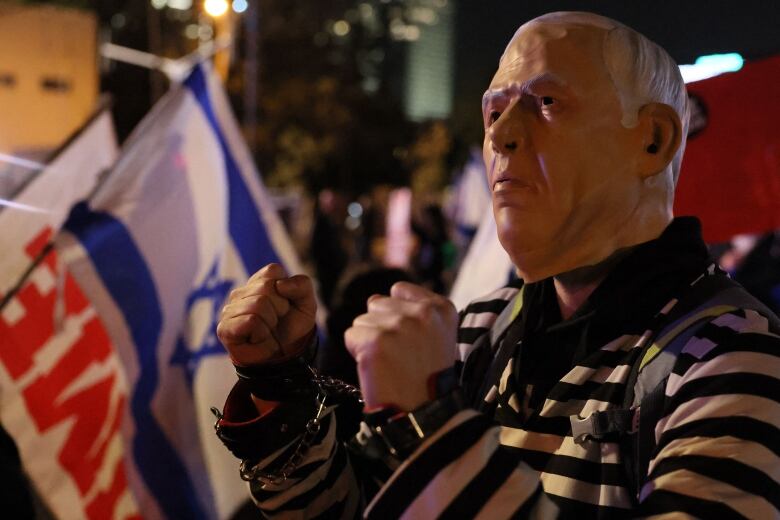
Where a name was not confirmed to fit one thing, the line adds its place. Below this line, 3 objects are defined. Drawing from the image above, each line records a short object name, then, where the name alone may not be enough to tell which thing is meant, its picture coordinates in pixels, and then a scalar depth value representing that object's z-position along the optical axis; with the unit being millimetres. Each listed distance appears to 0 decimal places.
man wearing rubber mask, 1135
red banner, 3010
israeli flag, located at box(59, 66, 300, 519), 3377
